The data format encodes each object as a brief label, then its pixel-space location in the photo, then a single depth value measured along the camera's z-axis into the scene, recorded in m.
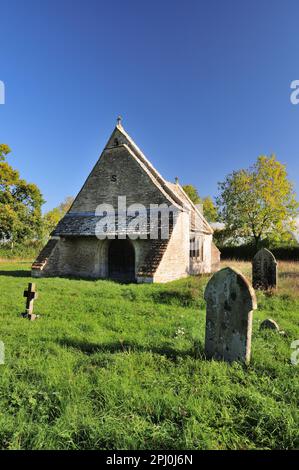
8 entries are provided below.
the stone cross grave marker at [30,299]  7.23
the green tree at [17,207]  29.34
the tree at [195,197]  41.51
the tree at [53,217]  34.39
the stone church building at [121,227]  14.20
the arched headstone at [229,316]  4.53
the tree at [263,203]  28.58
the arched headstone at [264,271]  10.43
